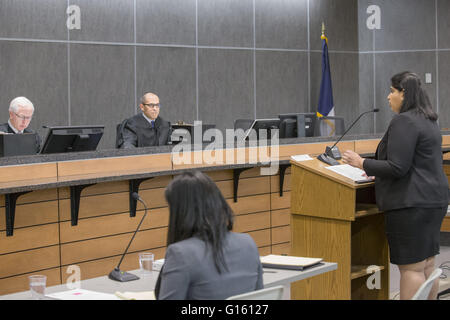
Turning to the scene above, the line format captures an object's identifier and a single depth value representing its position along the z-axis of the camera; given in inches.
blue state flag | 395.5
